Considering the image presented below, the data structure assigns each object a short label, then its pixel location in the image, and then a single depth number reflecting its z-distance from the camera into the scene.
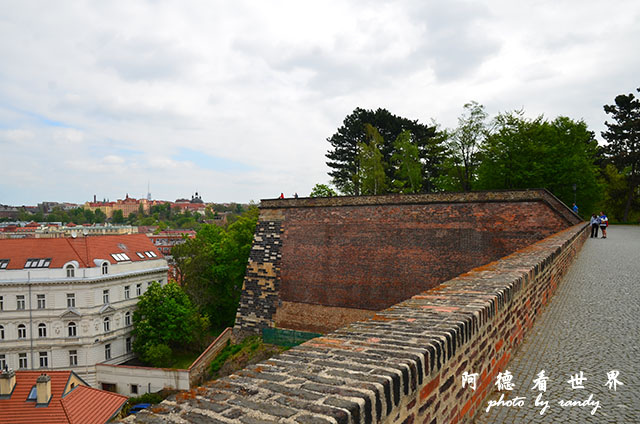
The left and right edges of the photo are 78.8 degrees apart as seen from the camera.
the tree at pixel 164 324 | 24.38
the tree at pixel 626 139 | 37.09
